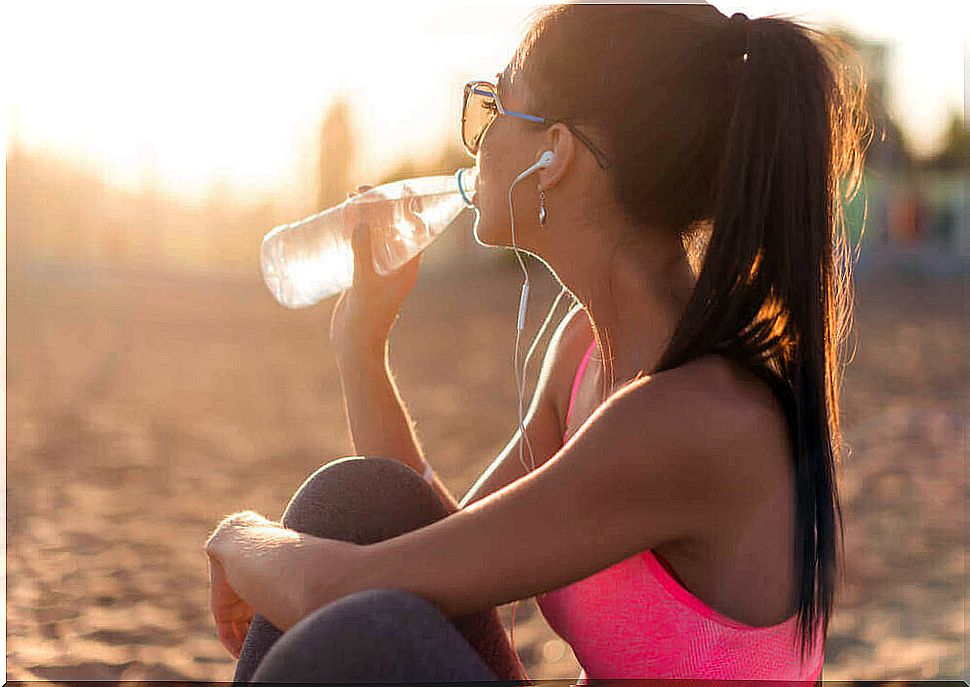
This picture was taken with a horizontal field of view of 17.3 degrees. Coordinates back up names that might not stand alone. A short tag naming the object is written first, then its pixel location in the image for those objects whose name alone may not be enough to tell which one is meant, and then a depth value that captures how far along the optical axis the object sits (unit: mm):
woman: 1511
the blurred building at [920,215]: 18007
